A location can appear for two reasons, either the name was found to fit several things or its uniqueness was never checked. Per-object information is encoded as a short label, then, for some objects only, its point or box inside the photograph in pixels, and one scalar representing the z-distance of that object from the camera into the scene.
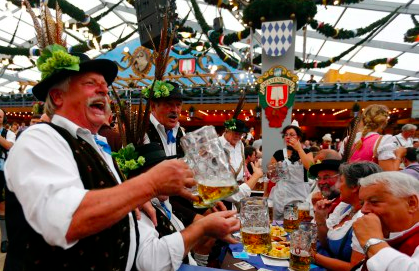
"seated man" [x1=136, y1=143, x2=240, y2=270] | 0.97
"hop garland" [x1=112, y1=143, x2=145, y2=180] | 1.15
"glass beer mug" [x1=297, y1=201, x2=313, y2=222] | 1.93
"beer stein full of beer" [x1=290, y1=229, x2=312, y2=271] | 1.37
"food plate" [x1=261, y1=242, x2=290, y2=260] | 1.53
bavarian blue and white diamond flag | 5.34
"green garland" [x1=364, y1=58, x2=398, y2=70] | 8.85
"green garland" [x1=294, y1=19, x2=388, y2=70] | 8.15
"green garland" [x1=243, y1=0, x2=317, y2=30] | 5.21
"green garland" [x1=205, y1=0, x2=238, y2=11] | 5.82
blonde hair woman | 2.46
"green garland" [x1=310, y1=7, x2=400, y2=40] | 6.66
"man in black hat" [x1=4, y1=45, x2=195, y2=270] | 0.69
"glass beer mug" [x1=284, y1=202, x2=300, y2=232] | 1.93
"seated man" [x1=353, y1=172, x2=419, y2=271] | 1.10
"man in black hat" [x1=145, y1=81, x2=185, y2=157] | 1.88
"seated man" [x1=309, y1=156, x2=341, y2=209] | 2.06
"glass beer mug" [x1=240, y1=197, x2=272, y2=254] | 1.18
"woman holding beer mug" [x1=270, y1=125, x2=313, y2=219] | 2.79
